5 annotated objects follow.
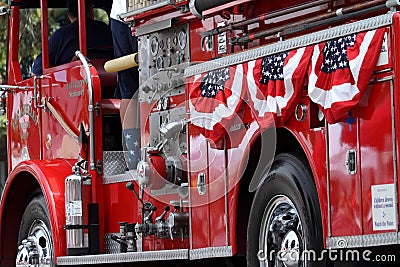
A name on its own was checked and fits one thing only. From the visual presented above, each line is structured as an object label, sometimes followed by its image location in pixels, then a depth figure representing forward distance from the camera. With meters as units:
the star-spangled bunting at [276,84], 10.38
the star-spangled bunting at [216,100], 11.33
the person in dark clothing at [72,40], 16.55
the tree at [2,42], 31.75
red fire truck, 9.62
